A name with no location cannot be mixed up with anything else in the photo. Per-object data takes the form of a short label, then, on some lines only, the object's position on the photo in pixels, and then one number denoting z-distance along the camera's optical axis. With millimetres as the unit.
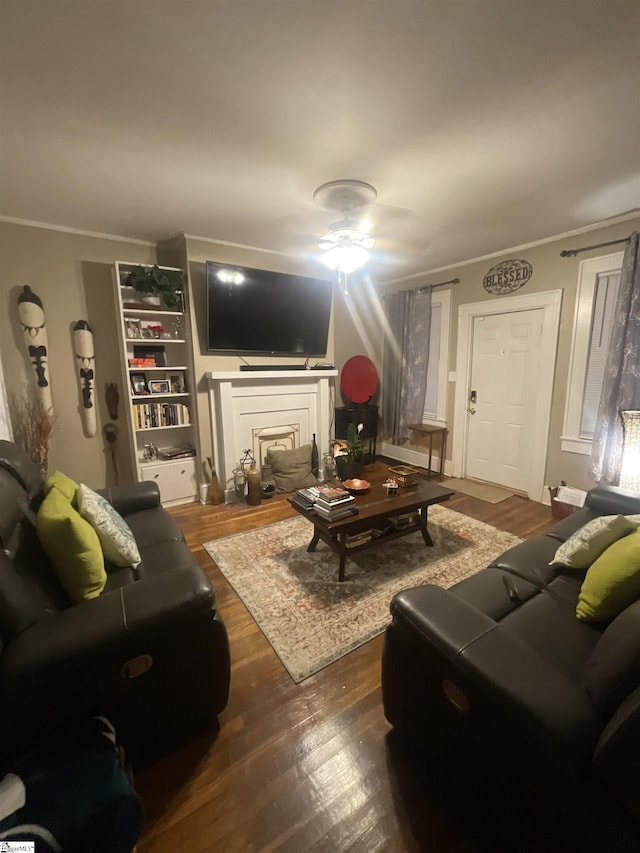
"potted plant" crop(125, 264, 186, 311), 2988
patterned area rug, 1821
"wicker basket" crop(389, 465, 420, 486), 2701
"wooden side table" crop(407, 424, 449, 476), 4293
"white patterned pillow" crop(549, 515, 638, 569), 1515
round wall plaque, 3459
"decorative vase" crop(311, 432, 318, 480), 4008
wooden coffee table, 2197
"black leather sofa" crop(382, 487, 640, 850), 788
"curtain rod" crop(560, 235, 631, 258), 2922
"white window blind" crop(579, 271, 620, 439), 2957
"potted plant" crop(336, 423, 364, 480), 2896
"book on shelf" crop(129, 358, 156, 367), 3182
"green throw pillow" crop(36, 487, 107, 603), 1324
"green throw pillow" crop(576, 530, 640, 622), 1222
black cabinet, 4605
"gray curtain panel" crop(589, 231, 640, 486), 2707
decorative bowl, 2594
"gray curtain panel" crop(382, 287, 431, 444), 4410
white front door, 3559
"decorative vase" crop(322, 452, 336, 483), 4059
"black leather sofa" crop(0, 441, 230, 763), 1029
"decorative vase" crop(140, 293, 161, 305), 3291
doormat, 3646
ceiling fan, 2240
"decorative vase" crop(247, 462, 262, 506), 3439
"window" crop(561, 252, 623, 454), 2959
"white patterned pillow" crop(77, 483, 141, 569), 1583
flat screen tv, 3309
